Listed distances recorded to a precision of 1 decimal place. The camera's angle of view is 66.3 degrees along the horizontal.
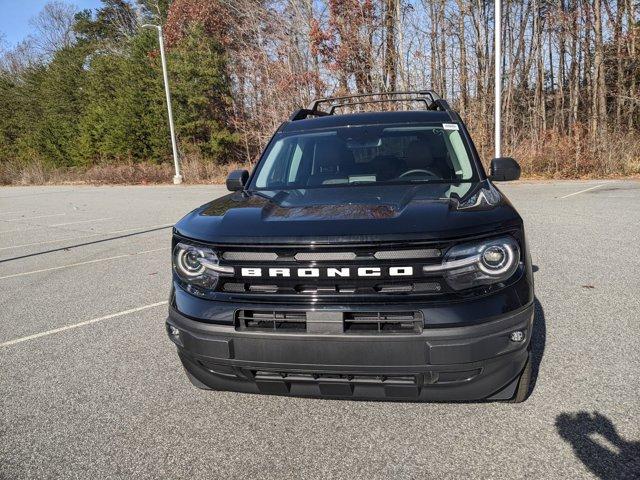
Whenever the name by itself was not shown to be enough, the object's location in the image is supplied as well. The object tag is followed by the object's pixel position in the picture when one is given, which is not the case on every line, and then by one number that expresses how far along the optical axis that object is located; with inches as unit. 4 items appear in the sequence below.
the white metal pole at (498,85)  621.6
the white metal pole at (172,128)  1019.3
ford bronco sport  83.7
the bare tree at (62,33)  2150.8
